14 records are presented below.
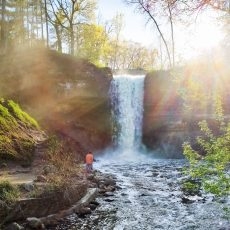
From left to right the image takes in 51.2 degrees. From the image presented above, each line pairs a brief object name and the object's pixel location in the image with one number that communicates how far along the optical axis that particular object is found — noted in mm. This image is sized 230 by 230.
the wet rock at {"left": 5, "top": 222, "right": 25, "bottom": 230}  6930
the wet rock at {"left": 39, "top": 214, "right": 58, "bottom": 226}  7514
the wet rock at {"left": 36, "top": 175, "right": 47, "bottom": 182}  8993
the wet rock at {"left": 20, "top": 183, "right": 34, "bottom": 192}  8234
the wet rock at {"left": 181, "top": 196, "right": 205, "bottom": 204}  9427
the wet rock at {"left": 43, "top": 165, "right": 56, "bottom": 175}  9784
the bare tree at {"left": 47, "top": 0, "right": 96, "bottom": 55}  26408
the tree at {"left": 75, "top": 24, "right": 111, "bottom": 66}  29589
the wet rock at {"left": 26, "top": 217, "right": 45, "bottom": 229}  7237
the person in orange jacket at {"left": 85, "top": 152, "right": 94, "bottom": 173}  11806
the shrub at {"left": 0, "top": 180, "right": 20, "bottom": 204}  7495
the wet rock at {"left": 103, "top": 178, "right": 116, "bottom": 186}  11103
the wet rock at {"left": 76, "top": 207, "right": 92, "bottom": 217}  8215
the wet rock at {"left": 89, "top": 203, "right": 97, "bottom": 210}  8713
